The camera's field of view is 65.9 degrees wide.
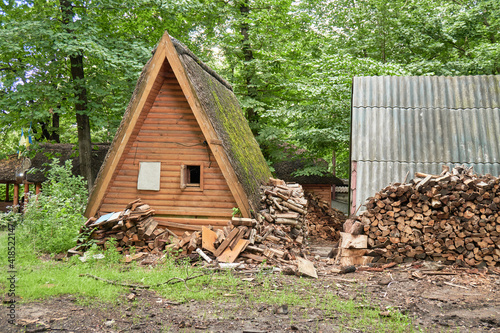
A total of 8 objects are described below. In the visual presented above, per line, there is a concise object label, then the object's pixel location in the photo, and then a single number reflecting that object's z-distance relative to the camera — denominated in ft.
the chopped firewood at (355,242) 26.94
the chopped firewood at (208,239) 27.48
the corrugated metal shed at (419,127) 31.89
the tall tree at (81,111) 45.24
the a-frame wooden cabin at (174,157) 29.40
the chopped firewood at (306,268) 24.14
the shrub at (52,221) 29.86
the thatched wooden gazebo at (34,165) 63.16
